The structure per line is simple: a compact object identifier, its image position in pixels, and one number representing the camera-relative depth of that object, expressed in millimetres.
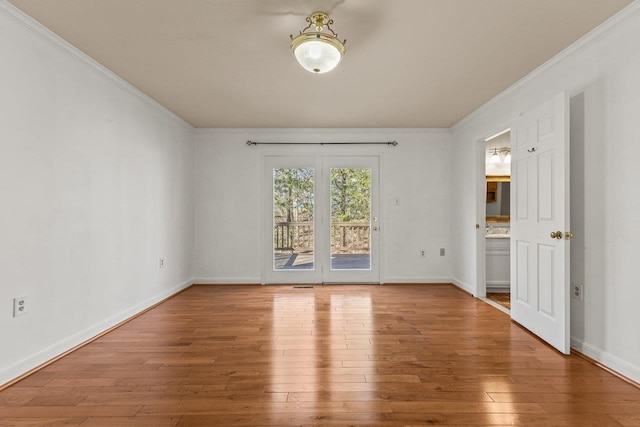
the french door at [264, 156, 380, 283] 5160
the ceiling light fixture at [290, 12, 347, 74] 2260
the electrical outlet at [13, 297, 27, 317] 2178
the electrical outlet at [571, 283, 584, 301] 2631
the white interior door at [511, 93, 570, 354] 2576
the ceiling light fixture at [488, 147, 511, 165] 5479
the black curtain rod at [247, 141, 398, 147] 5129
